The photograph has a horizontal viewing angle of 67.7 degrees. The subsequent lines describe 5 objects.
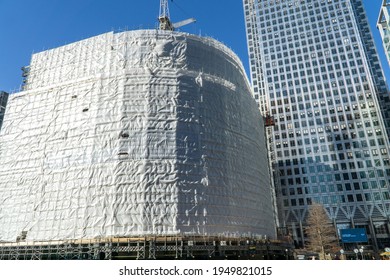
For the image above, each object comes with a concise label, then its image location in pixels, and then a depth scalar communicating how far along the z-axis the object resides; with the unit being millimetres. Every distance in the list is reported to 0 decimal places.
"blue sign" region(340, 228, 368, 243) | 58438
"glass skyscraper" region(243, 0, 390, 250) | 66250
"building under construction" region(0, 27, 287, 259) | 28047
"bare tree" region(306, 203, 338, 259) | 55075
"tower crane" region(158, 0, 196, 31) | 47656
